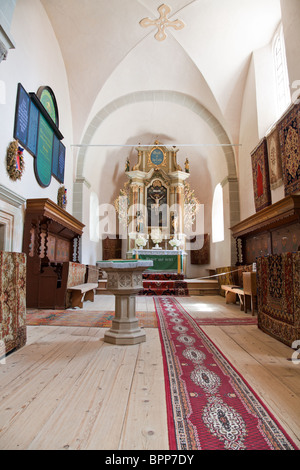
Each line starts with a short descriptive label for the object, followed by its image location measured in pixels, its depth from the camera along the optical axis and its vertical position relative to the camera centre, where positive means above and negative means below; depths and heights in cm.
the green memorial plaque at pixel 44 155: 596 +256
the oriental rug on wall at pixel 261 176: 628 +221
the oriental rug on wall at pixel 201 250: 1106 +85
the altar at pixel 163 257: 957 +48
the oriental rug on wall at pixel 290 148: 482 +219
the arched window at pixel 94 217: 1047 +209
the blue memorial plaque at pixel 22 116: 495 +278
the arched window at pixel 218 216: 1001 +203
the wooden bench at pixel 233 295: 535 -48
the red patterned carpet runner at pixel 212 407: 129 -76
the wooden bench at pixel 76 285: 541 -29
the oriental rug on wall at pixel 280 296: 281 -26
